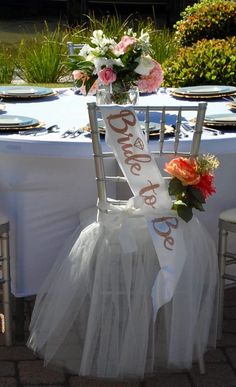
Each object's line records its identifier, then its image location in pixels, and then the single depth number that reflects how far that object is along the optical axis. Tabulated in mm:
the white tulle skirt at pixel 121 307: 2959
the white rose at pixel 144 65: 3357
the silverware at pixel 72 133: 3336
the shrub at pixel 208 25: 8547
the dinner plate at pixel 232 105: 3902
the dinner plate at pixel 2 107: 3837
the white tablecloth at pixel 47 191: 3240
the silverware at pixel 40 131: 3350
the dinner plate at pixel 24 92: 4184
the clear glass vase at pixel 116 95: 3424
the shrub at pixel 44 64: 7750
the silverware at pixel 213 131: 3373
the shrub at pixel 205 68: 5340
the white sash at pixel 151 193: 2916
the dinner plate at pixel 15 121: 3416
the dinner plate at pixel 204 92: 4219
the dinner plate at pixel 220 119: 3469
